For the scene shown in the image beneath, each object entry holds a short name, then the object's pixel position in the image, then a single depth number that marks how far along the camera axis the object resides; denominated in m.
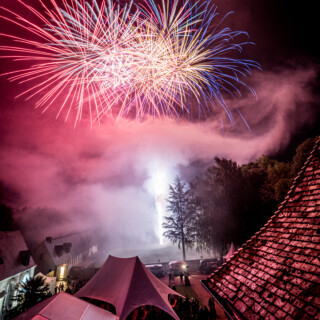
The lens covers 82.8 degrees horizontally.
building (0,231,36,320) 17.05
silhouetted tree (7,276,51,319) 12.27
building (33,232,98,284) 28.33
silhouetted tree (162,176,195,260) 30.25
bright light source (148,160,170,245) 87.64
